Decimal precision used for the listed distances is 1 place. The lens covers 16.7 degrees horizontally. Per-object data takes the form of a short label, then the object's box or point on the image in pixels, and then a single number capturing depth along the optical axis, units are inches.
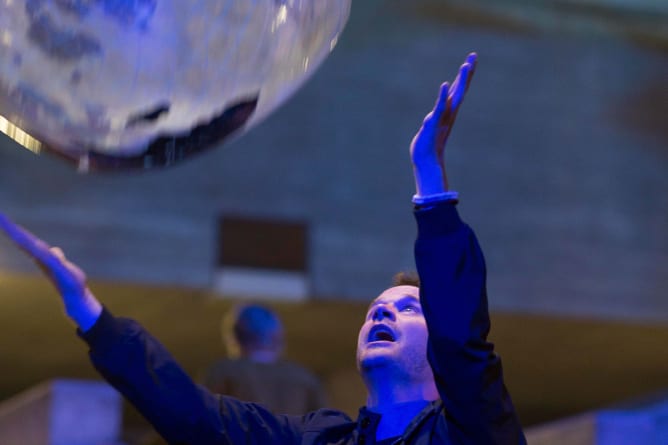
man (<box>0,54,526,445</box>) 164.7
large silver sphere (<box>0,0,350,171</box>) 152.2
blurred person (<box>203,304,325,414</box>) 242.0
